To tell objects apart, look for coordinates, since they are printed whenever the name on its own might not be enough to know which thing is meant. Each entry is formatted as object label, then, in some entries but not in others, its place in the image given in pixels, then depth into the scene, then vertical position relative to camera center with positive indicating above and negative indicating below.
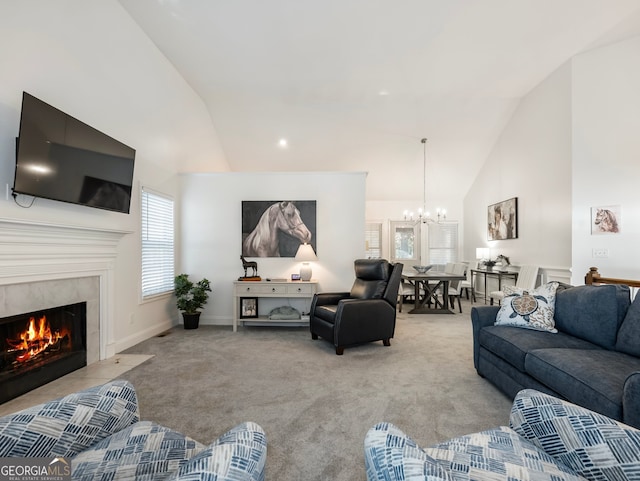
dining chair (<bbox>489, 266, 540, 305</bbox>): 5.14 -0.60
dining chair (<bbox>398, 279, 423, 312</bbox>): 6.12 -1.02
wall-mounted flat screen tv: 2.27 +0.65
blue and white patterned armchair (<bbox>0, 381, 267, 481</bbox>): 0.79 -0.63
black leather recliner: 3.47 -0.80
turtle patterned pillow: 2.58 -0.56
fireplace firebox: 2.43 -0.92
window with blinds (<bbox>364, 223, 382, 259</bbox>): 8.80 +0.06
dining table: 5.70 -0.86
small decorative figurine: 4.67 -0.38
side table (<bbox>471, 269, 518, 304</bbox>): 5.85 -0.63
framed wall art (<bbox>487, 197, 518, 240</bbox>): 5.93 +0.44
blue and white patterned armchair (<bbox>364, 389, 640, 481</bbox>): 0.83 -0.67
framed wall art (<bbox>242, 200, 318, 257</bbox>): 4.90 +0.21
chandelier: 6.98 +0.84
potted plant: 4.55 -0.85
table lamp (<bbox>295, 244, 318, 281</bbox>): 4.57 -0.23
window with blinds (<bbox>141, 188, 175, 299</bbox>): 4.09 -0.05
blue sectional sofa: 1.61 -0.71
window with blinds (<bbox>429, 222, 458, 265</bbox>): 8.72 -0.05
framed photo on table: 4.64 -0.97
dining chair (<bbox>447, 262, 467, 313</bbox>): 5.89 -0.85
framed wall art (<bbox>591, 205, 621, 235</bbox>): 4.08 +0.30
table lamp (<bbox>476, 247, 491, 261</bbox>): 6.94 -0.26
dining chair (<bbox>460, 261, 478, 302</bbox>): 6.90 -0.94
